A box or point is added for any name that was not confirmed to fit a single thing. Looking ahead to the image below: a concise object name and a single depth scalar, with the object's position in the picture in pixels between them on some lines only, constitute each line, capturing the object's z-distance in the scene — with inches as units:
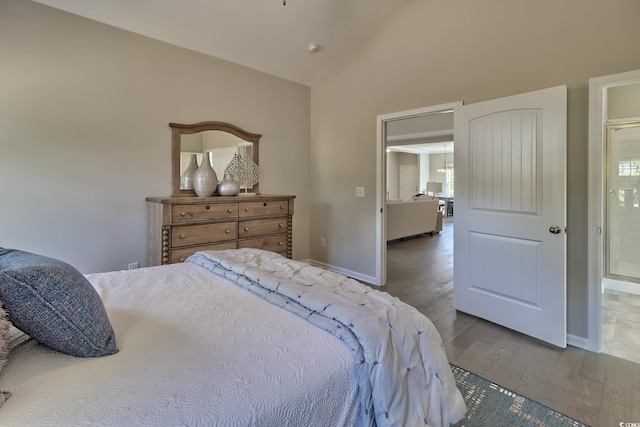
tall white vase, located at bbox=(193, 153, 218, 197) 127.1
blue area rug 63.6
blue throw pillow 32.1
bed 28.1
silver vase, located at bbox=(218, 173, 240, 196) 131.9
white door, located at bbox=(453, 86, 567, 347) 93.6
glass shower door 143.1
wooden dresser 110.3
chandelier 468.4
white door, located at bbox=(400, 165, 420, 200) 473.4
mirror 129.3
